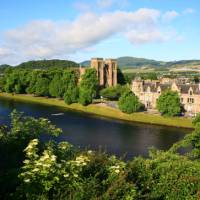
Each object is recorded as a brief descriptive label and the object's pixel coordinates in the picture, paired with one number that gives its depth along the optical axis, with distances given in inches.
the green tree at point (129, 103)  3192.8
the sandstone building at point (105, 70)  4737.6
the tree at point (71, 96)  3911.7
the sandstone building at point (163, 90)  3170.3
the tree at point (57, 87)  4253.3
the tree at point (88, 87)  3769.0
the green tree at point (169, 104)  2927.4
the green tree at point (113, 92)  4088.1
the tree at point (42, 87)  4557.4
